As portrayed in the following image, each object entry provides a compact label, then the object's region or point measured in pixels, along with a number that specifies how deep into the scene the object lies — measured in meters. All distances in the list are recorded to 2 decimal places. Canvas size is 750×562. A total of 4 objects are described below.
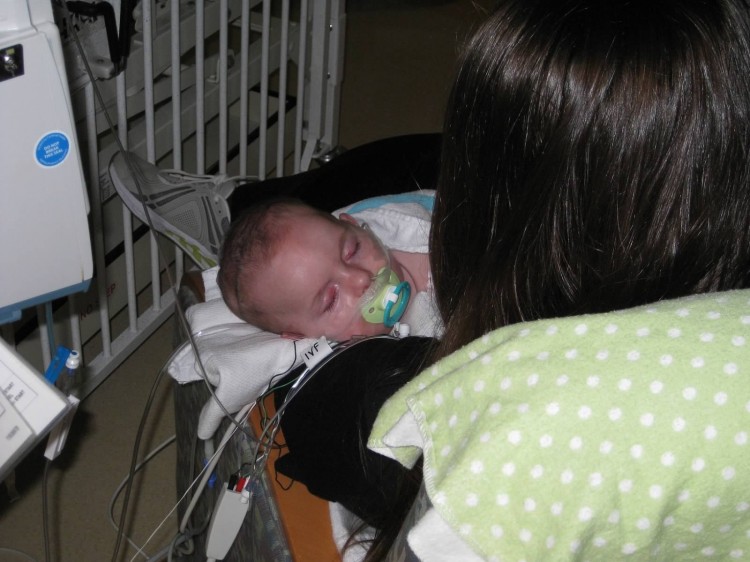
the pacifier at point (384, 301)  1.26
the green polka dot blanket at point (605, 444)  0.54
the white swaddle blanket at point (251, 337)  1.17
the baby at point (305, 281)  1.26
